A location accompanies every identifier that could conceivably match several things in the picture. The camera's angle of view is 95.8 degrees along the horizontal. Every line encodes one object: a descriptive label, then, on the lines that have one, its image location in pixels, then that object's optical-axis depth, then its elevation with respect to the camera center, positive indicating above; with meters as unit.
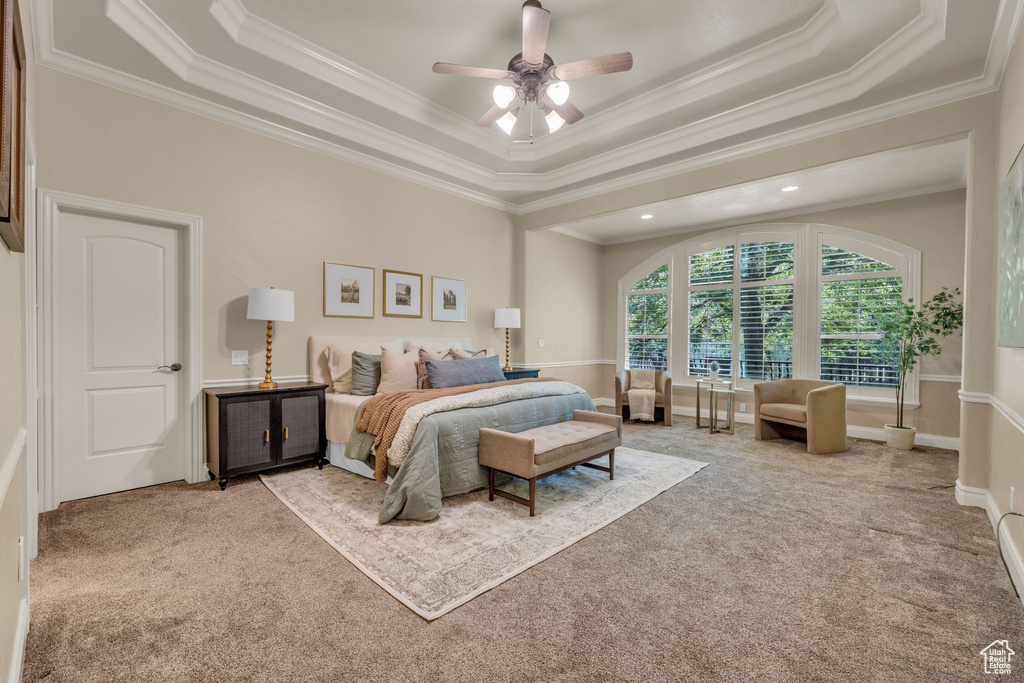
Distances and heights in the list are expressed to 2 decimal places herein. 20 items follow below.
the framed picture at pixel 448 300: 5.29 +0.41
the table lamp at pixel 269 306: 3.56 +0.22
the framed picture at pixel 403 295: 4.84 +0.43
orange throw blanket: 3.07 -0.56
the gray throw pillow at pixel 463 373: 3.97 -0.33
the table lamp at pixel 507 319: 5.77 +0.21
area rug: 2.15 -1.13
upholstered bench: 2.90 -0.76
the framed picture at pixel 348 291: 4.38 +0.42
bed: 2.82 -0.68
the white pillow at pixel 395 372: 4.05 -0.33
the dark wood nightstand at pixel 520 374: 5.25 -0.44
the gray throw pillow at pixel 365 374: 4.10 -0.36
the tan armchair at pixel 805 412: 4.63 -0.77
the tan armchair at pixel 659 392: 5.98 -0.72
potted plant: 4.57 +0.09
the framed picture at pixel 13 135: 1.16 +0.56
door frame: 2.96 +0.28
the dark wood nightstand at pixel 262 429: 3.37 -0.74
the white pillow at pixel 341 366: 4.20 -0.29
